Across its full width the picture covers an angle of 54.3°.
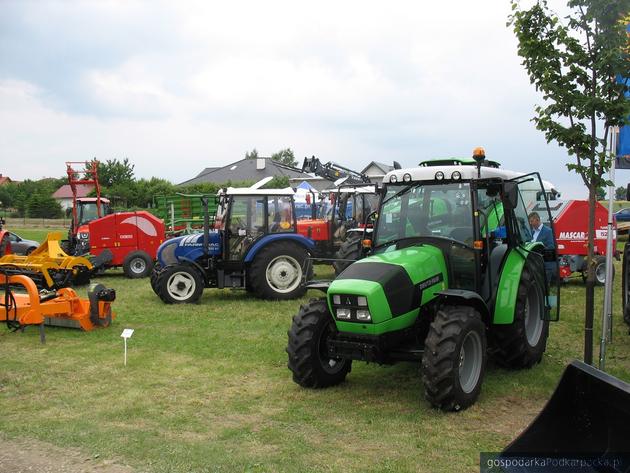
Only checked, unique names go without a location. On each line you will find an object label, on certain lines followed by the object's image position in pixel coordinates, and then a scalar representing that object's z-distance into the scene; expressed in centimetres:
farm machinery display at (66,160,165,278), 1477
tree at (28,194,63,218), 4800
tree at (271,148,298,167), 9788
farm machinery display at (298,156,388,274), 1476
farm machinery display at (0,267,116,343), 789
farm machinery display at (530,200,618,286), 1228
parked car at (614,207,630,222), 2771
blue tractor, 1086
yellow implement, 1060
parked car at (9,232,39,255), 1870
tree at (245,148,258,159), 9158
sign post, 664
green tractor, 516
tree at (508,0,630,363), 543
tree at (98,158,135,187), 5241
